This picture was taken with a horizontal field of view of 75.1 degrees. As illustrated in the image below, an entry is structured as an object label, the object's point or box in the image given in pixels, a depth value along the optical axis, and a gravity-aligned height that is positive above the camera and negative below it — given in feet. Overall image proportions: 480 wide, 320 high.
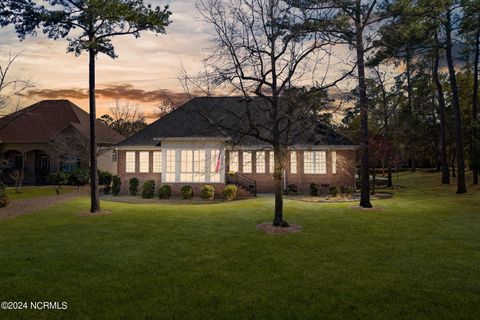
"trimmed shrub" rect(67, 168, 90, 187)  105.88 -1.71
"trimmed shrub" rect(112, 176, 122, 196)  83.30 -3.80
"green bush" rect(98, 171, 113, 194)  109.50 -2.17
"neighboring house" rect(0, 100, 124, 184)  110.11 +10.86
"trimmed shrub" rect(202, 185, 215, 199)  74.13 -4.90
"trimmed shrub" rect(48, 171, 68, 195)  104.03 -2.00
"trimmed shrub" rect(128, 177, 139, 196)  82.58 -3.78
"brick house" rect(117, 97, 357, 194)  84.74 +2.33
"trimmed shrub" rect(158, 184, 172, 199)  75.77 -4.95
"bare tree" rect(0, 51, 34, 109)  61.11 +17.57
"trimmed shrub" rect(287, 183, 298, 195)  83.92 -4.85
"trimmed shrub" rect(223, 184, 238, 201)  73.15 -4.88
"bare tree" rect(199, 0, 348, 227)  41.93 +14.30
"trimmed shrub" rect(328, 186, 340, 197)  77.46 -5.04
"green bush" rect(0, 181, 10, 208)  60.58 -5.43
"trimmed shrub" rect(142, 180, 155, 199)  77.00 -4.54
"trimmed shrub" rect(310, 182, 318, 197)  81.46 -4.87
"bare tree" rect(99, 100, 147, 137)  178.60 +29.00
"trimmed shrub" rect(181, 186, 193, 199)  74.79 -4.93
